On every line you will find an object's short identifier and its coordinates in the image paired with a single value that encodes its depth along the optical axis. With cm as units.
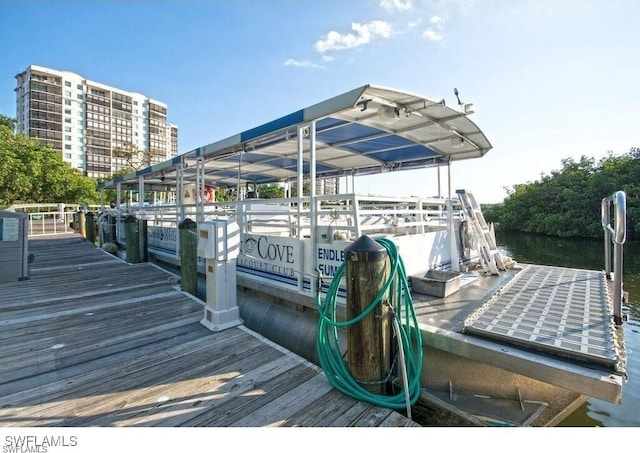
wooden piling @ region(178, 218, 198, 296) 553
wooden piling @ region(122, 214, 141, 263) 830
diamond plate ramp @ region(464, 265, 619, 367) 252
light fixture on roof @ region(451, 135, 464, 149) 547
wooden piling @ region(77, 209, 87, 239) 1431
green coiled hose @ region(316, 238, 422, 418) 253
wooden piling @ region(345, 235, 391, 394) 264
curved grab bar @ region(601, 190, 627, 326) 300
